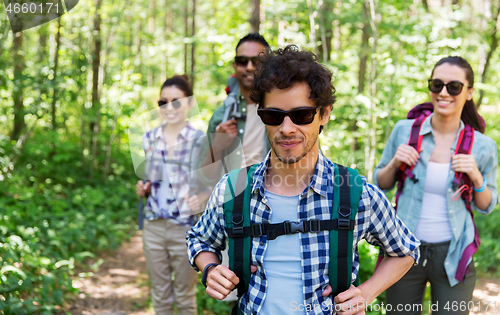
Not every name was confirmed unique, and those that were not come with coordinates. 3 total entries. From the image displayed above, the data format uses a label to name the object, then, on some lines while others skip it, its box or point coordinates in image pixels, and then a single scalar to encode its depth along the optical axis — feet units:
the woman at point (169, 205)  11.34
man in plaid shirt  5.33
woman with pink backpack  8.66
